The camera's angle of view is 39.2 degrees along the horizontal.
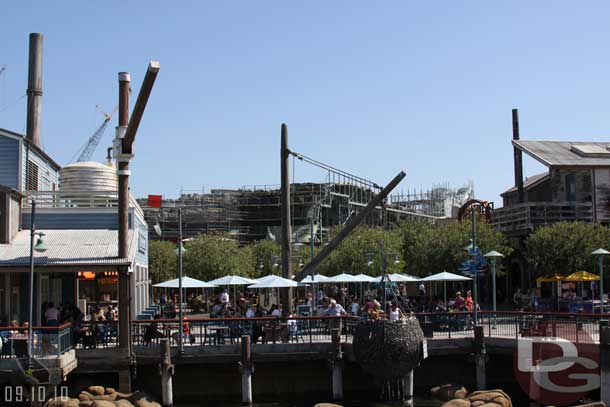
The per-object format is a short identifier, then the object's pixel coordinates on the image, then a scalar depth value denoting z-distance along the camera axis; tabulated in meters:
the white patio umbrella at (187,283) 34.06
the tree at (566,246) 44.84
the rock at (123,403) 23.86
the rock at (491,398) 24.58
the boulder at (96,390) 25.48
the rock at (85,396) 24.56
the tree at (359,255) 52.33
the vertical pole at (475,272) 28.83
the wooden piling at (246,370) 26.77
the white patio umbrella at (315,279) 38.95
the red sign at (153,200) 27.12
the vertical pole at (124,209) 25.64
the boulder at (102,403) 23.31
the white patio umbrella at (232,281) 34.09
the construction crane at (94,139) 136.69
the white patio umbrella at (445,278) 38.01
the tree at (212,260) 61.50
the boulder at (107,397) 24.88
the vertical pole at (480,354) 27.59
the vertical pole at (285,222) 32.81
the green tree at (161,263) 67.75
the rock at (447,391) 27.31
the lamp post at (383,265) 26.54
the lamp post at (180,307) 26.91
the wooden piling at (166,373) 26.16
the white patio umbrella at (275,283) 31.31
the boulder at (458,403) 24.23
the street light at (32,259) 23.64
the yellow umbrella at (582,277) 36.79
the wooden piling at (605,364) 23.73
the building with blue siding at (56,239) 27.53
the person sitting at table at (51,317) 27.80
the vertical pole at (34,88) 46.75
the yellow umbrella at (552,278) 41.17
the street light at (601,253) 32.46
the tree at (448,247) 51.19
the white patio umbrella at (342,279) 39.15
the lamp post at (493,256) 32.38
